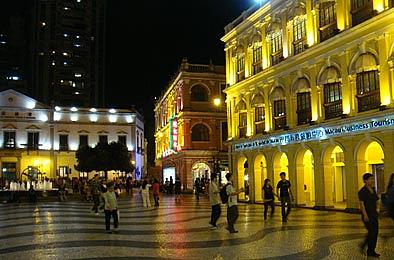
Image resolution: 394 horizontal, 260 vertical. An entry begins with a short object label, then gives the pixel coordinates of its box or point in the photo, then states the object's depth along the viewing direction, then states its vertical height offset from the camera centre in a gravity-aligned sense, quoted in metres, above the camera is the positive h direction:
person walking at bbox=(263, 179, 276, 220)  19.40 -0.84
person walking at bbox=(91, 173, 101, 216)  23.47 -0.80
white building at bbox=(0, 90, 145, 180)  64.31 +6.04
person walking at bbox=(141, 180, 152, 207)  27.47 -0.95
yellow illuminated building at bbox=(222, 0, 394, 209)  21.20 +4.03
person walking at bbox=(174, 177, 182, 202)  35.73 -1.05
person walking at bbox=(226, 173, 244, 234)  15.28 -1.03
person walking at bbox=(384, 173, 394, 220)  9.65 -0.59
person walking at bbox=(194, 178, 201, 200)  35.62 -0.81
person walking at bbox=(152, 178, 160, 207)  28.64 -0.82
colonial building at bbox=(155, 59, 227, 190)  49.62 +5.36
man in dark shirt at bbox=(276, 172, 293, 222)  18.25 -0.80
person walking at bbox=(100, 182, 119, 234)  15.88 -0.96
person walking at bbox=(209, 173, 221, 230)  16.45 -0.94
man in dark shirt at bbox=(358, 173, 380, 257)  10.52 -0.88
